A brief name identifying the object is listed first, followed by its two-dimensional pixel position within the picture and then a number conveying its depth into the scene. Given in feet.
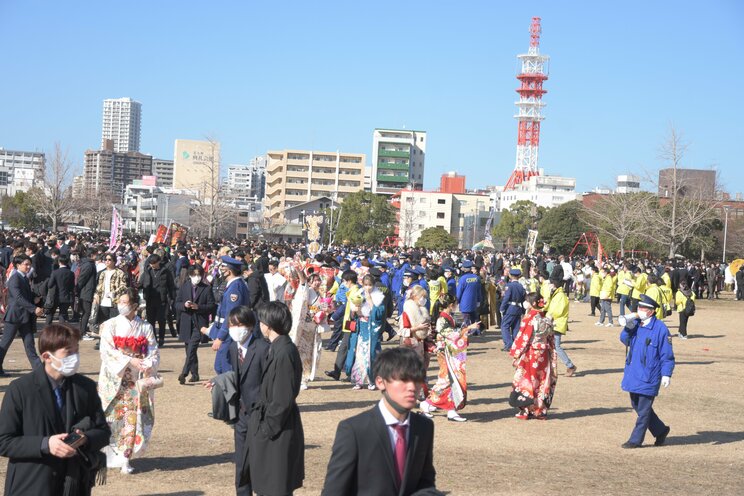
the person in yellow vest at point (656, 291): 59.61
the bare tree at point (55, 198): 193.15
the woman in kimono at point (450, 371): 34.32
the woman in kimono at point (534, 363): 35.22
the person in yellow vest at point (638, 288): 70.44
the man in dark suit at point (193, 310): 39.06
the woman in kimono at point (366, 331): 39.78
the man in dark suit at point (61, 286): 49.06
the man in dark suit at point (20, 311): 37.78
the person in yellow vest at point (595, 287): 81.66
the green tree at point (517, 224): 277.93
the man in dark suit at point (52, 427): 13.76
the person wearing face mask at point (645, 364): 30.22
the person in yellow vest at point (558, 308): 45.96
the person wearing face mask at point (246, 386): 19.49
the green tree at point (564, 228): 238.68
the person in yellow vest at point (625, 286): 73.28
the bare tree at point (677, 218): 148.05
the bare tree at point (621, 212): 166.61
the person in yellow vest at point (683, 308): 69.26
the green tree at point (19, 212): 255.09
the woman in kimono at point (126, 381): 24.40
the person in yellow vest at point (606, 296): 76.27
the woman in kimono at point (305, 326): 39.70
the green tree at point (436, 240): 237.25
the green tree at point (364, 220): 266.36
